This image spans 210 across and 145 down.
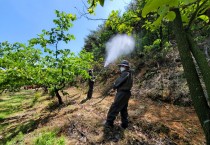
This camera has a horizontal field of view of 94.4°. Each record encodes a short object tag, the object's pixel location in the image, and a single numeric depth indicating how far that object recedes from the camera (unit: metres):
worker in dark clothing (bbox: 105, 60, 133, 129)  2.64
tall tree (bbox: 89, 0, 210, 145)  0.93
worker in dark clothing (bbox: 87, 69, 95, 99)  4.93
